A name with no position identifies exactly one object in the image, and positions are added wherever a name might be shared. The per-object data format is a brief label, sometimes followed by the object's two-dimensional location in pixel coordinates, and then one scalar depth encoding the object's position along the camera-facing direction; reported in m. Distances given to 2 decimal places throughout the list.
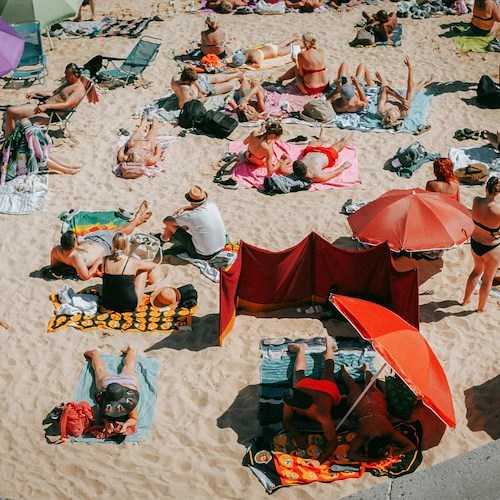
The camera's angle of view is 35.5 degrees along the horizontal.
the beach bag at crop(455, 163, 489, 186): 11.41
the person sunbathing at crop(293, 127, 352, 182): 11.47
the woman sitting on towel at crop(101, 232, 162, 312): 9.03
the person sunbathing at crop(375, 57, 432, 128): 12.80
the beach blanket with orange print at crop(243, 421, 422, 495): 7.18
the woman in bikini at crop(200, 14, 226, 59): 14.95
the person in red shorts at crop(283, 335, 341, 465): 7.38
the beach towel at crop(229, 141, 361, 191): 11.54
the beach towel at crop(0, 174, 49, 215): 11.20
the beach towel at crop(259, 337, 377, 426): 8.00
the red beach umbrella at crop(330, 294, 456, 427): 6.65
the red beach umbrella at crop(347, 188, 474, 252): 8.95
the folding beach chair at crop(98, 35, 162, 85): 14.48
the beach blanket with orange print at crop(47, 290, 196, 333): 8.99
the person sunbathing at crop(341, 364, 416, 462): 7.27
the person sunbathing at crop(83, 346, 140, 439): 7.56
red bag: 7.64
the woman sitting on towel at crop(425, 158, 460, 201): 10.05
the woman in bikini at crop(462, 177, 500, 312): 8.47
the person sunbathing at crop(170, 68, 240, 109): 13.30
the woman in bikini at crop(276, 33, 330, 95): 13.52
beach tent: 8.44
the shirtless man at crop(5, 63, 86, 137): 12.57
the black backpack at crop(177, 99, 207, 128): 12.91
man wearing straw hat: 9.75
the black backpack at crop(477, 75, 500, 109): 13.32
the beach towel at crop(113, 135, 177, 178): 11.86
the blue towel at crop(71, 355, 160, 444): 7.68
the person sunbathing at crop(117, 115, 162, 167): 11.98
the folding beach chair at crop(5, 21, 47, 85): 14.66
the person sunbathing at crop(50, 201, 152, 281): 9.53
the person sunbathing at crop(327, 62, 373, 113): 13.13
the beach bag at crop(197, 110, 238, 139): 12.61
